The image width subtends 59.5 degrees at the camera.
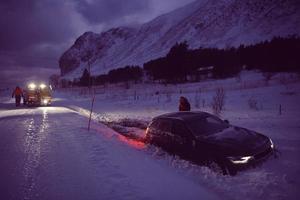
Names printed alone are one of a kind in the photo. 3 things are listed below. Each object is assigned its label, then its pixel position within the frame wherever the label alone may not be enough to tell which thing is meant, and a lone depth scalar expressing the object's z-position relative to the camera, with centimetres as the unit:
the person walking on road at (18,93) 2698
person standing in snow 1145
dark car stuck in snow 614
